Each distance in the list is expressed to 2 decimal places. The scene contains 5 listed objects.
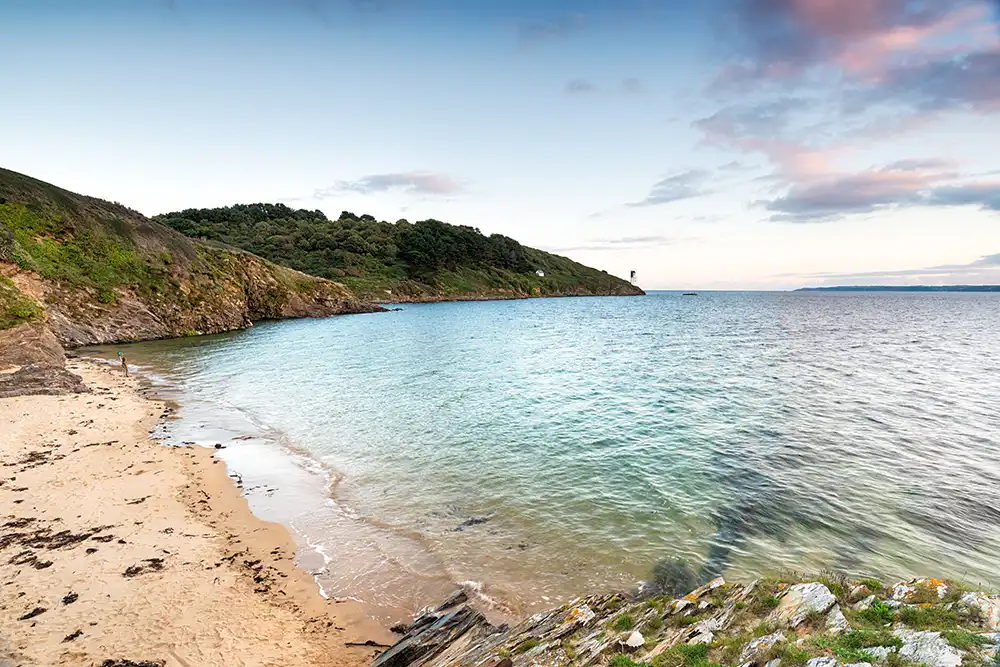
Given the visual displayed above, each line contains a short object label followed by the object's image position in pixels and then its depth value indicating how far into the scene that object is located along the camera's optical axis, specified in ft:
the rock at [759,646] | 20.37
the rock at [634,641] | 24.14
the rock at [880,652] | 17.99
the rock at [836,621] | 21.43
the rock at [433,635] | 29.19
